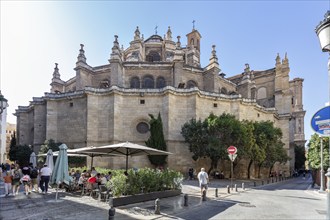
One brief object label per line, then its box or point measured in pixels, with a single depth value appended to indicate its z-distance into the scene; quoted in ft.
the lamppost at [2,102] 38.73
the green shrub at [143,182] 36.45
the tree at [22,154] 109.40
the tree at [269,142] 100.41
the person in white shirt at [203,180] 43.60
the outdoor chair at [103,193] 37.82
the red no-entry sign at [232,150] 55.62
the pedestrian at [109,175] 45.46
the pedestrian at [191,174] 86.19
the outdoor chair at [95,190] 41.27
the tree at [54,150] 93.81
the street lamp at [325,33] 12.57
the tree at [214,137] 83.66
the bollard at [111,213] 21.78
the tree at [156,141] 91.76
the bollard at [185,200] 35.78
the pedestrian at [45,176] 46.19
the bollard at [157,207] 29.81
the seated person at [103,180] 42.70
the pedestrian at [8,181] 42.95
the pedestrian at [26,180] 44.11
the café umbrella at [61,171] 40.21
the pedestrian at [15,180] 43.75
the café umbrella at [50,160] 51.04
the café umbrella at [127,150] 41.63
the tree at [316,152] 58.65
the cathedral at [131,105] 96.89
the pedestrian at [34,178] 47.03
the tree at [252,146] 88.41
